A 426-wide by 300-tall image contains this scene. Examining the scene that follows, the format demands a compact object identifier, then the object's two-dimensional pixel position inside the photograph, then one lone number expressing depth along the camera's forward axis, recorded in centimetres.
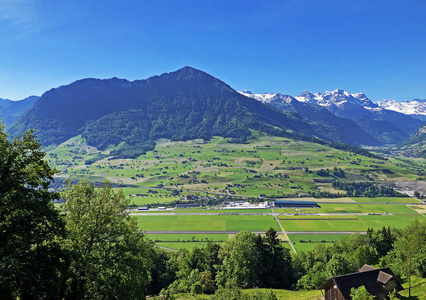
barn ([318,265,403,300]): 4388
